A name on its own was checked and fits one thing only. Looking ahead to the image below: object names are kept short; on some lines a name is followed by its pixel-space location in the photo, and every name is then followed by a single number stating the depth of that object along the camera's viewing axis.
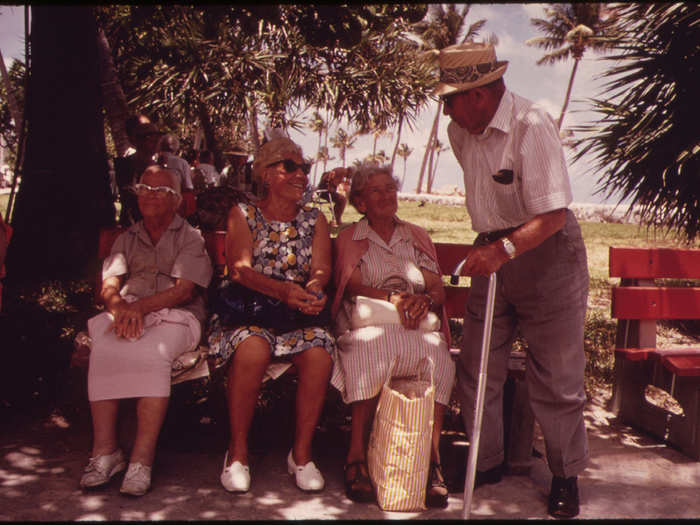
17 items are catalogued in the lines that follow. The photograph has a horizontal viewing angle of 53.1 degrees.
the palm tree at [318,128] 76.12
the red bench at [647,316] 3.95
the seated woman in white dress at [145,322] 3.20
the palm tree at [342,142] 90.38
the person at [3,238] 3.43
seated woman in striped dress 3.27
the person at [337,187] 13.73
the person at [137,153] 6.44
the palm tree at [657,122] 6.02
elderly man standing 2.78
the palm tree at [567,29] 49.16
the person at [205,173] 10.87
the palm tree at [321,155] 97.19
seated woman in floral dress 3.24
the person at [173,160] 8.06
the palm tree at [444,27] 50.22
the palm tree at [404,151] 102.38
